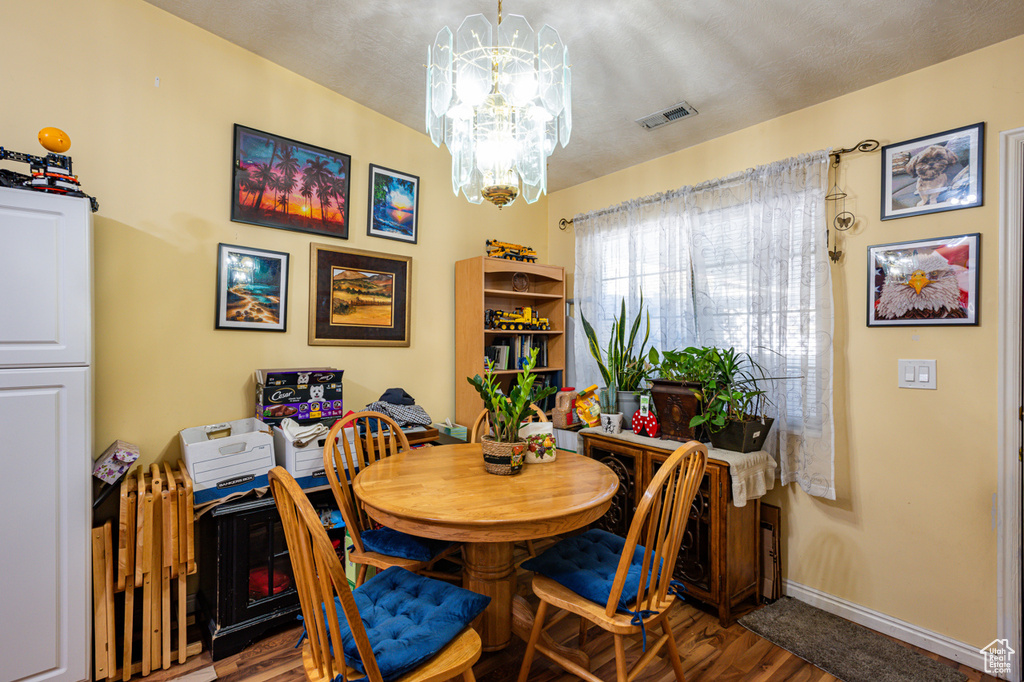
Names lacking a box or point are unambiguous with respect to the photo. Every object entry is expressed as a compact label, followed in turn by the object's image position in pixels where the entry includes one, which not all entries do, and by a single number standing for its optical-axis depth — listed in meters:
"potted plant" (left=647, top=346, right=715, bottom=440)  2.59
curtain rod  2.38
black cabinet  2.07
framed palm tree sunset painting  2.55
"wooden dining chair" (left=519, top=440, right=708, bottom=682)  1.43
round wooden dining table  1.45
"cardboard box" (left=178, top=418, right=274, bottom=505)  2.09
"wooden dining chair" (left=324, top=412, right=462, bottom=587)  1.86
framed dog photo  2.10
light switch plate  2.20
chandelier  1.76
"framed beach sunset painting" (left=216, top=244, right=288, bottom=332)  2.49
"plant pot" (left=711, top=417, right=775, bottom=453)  2.44
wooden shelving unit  3.34
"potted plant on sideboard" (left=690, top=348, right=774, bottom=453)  2.45
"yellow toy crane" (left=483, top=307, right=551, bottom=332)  3.48
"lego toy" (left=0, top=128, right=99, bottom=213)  1.67
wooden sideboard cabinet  2.33
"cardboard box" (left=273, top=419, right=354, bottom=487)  2.31
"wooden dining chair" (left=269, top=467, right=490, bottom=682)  1.07
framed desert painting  2.83
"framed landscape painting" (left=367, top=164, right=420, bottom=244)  3.09
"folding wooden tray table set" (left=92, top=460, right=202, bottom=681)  1.87
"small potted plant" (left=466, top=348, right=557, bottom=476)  1.88
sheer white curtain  2.49
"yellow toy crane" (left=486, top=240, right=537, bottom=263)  3.56
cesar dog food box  2.47
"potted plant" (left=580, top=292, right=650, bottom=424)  3.02
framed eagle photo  2.10
